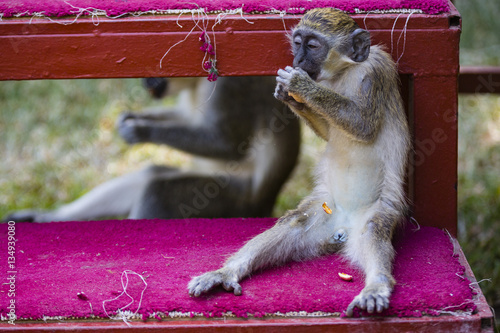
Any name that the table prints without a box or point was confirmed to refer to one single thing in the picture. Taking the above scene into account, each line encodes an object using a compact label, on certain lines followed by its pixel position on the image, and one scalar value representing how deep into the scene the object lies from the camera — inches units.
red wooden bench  233.0
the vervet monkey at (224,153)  389.1
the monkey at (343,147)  216.7
